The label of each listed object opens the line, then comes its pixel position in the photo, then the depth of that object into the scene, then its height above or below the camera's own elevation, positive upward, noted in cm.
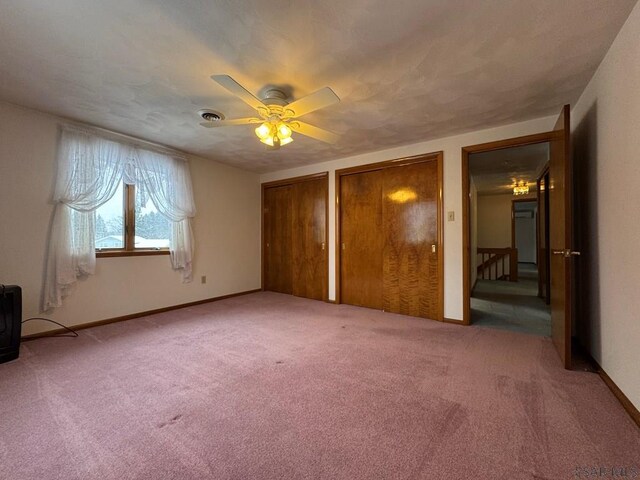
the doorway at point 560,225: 208 +10
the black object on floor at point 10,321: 225 -69
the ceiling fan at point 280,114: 190 +102
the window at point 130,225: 324 +21
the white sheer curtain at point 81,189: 283 +59
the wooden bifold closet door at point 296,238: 459 +2
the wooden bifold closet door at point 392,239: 352 -1
